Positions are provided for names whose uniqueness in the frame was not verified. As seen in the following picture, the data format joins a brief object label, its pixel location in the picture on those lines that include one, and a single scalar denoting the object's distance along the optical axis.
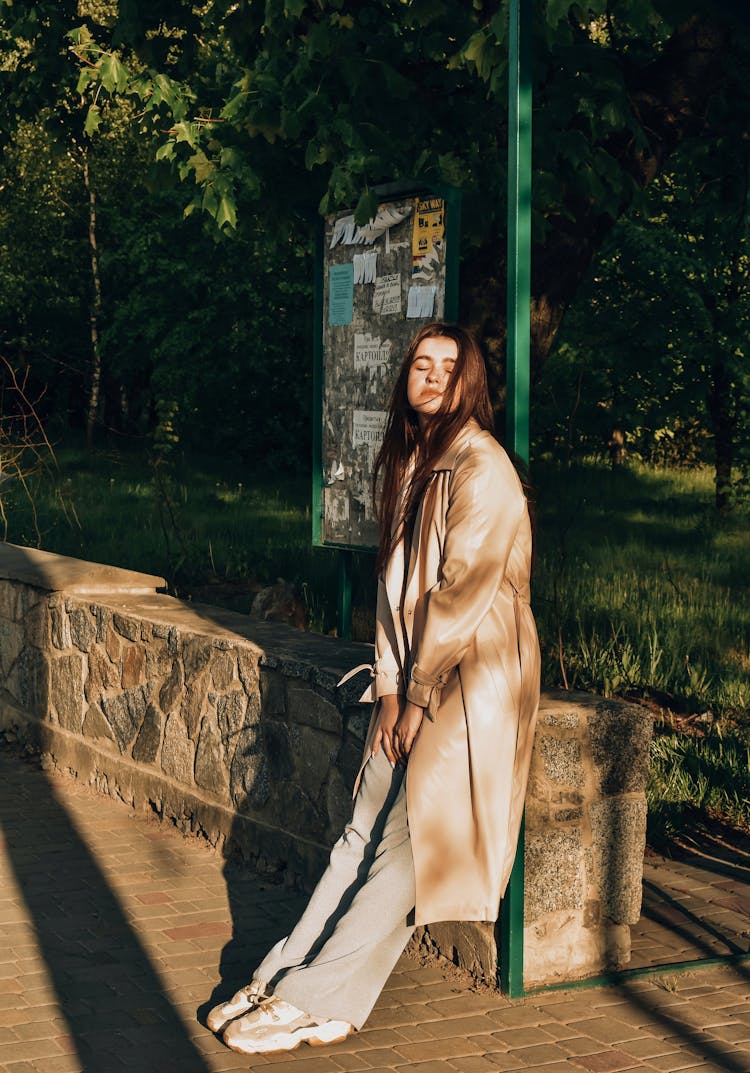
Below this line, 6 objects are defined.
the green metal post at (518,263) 4.48
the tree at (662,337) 16.06
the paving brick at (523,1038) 4.17
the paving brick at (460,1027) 4.26
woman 3.93
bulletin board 5.59
